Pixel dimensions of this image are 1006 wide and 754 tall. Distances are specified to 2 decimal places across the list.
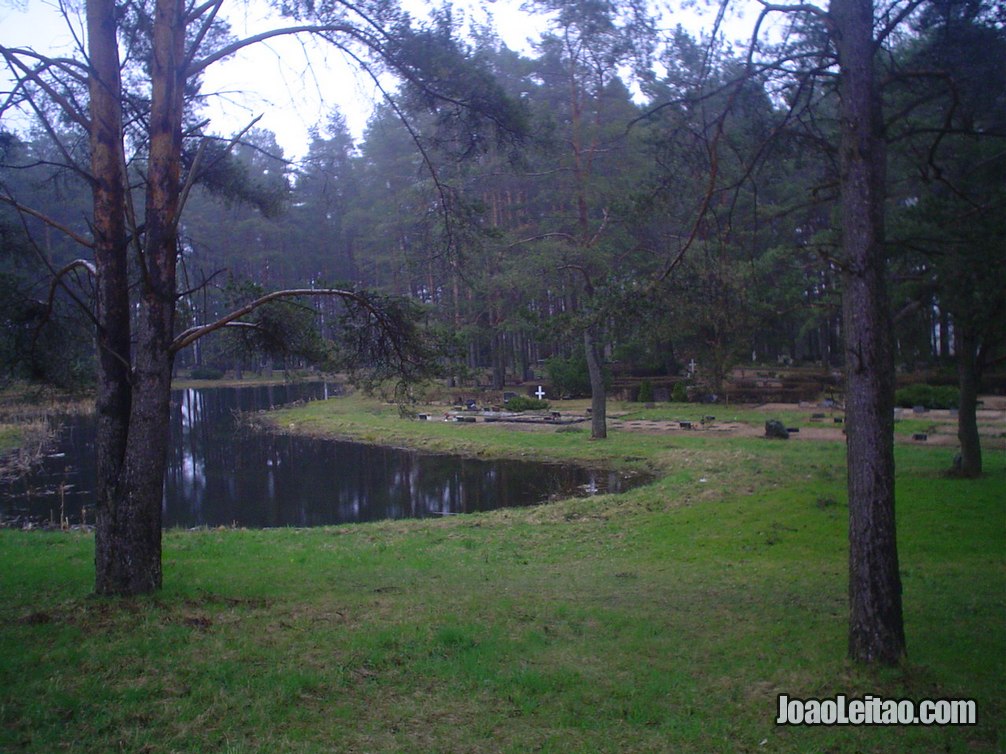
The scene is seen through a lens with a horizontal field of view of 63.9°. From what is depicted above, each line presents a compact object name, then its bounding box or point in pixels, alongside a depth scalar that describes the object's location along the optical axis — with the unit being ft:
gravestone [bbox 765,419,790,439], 75.34
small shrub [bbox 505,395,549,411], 110.73
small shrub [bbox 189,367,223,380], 205.57
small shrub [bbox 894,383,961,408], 89.86
